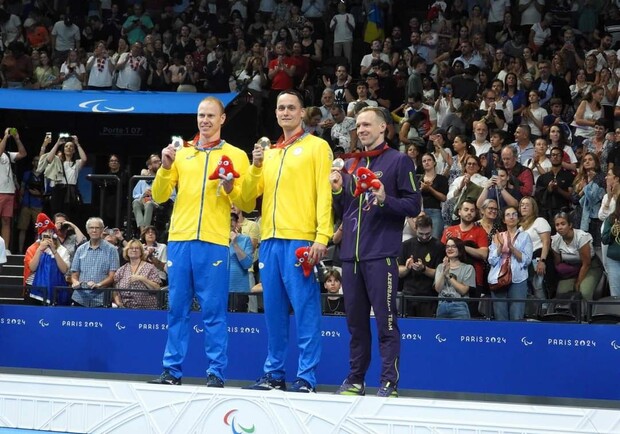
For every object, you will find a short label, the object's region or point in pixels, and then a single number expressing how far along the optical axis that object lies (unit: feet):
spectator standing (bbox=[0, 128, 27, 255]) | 52.70
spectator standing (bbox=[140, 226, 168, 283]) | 42.98
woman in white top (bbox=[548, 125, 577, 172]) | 45.01
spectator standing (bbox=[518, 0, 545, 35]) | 61.77
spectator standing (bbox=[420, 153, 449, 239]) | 43.42
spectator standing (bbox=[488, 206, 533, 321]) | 37.60
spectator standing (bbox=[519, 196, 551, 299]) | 38.60
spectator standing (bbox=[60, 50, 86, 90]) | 62.80
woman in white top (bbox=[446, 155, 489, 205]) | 42.34
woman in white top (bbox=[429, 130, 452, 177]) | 46.16
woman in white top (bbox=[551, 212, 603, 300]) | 38.58
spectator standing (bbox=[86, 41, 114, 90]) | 62.34
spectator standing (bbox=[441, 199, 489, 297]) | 38.34
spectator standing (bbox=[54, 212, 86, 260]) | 45.09
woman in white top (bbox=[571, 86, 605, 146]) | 49.11
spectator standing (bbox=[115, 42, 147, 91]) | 62.39
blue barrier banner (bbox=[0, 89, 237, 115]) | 59.47
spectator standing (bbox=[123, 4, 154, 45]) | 68.59
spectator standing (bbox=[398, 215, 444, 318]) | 38.06
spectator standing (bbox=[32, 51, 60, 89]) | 63.67
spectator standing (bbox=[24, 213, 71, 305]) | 42.73
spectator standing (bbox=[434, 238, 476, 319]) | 37.47
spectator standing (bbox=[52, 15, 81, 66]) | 67.87
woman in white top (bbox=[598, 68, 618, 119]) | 51.24
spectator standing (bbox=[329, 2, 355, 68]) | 63.98
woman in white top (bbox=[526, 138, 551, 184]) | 44.24
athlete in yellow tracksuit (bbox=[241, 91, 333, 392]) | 25.11
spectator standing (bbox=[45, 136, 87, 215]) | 52.90
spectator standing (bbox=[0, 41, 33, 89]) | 64.39
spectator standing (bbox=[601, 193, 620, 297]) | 37.65
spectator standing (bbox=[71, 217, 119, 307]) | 42.50
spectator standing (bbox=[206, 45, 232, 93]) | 62.39
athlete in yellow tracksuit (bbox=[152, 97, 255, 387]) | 25.90
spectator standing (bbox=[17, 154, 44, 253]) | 54.80
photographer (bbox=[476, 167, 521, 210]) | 40.93
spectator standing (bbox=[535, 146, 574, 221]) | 42.75
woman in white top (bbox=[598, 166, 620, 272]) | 39.34
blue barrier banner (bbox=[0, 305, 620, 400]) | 35.42
